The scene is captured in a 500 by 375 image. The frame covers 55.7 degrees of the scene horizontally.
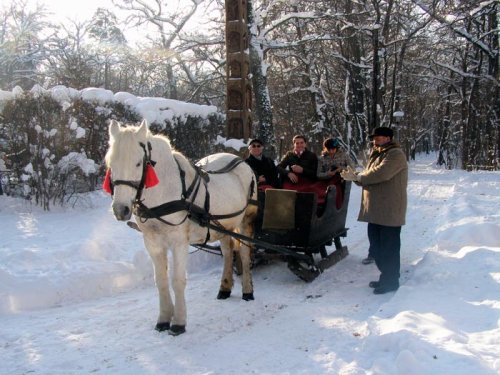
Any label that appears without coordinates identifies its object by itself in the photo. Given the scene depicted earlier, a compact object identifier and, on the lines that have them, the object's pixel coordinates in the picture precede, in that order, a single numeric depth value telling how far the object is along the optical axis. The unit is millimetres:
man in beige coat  5496
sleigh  5887
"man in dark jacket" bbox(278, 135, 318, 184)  7004
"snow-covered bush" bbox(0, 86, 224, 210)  8328
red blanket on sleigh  6829
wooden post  9930
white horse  3826
